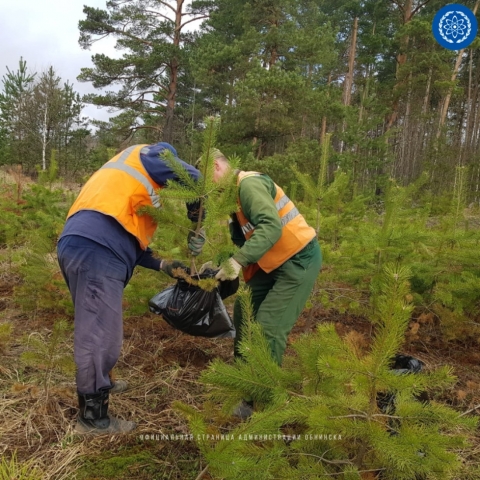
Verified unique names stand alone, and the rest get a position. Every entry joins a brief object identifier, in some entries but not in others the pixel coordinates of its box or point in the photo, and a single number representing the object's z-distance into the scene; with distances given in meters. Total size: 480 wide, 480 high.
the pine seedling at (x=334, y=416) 1.43
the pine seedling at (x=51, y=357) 2.37
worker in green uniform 2.52
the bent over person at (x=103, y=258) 2.29
